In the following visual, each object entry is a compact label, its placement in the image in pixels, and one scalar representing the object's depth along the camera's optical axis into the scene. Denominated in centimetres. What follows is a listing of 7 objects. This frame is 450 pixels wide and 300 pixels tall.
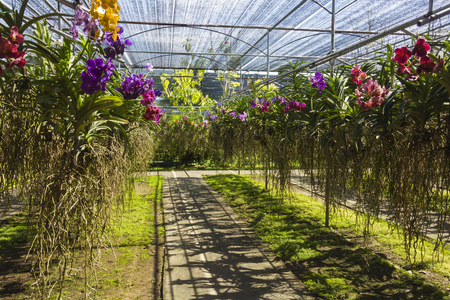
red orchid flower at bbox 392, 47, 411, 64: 191
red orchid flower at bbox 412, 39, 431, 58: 177
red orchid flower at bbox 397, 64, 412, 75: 194
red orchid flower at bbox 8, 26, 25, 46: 148
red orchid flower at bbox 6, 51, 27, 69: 154
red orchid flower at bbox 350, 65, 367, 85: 255
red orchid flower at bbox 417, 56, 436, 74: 175
